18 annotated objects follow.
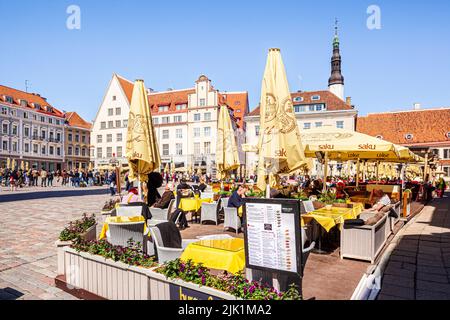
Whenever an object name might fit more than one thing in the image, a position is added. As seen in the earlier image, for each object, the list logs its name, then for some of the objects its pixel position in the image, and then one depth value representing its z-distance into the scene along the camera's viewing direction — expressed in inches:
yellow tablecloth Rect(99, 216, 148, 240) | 219.2
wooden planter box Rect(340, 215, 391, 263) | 219.6
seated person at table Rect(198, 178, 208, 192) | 553.2
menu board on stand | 115.3
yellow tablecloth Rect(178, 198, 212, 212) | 370.6
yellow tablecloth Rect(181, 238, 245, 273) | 138.1
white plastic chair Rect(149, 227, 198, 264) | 160.2
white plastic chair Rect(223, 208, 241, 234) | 316.5
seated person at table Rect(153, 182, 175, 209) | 307.1
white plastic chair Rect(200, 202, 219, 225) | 361.7
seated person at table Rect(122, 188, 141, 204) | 304.4
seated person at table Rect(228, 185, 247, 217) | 321.7
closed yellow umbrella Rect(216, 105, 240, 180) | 480.4
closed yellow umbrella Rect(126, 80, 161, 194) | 297.6
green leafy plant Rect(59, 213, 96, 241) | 189.0
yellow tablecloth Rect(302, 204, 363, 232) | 223.6
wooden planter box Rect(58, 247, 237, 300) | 126.2
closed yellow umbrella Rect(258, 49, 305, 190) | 215.9
